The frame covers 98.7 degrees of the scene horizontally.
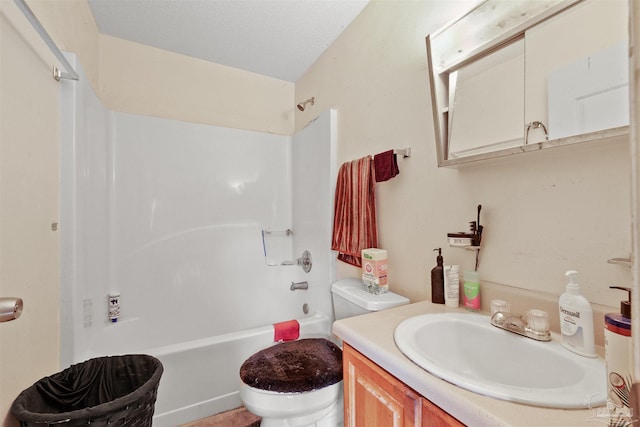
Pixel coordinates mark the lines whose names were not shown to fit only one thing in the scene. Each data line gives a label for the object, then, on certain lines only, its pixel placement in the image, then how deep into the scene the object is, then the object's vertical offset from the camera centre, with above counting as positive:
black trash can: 0.77 -0.60
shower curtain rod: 0.80 +0.61
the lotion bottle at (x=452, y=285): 1.03 -0.27
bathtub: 1.43 -0.84
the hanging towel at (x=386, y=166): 1.31 +0.24
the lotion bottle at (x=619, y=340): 0.50 -0.24
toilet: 1.05 -0.66
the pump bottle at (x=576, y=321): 0.67 -0.27
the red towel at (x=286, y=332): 1.46 -0.62
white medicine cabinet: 0.68 +0.42
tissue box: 1.29 -0.27
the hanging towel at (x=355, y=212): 1.48 +0.01
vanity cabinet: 0.63 -0.49
